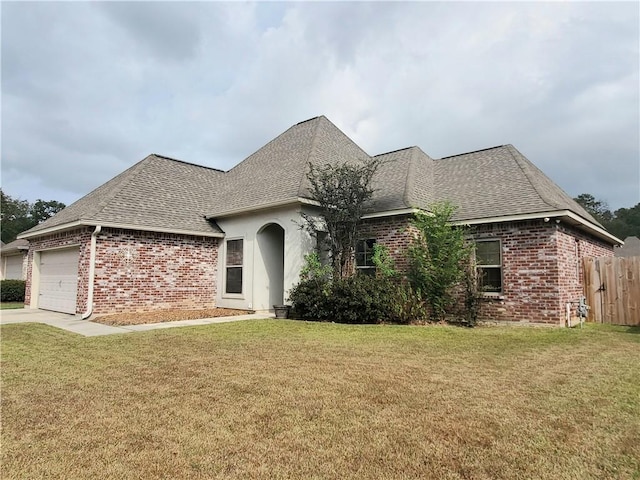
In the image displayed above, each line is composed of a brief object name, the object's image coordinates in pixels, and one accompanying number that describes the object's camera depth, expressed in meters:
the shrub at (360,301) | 10.98
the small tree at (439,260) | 11.09
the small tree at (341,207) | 12.41
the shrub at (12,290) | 22.34
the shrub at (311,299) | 11.70
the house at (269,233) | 11.05
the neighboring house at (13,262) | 27.38
